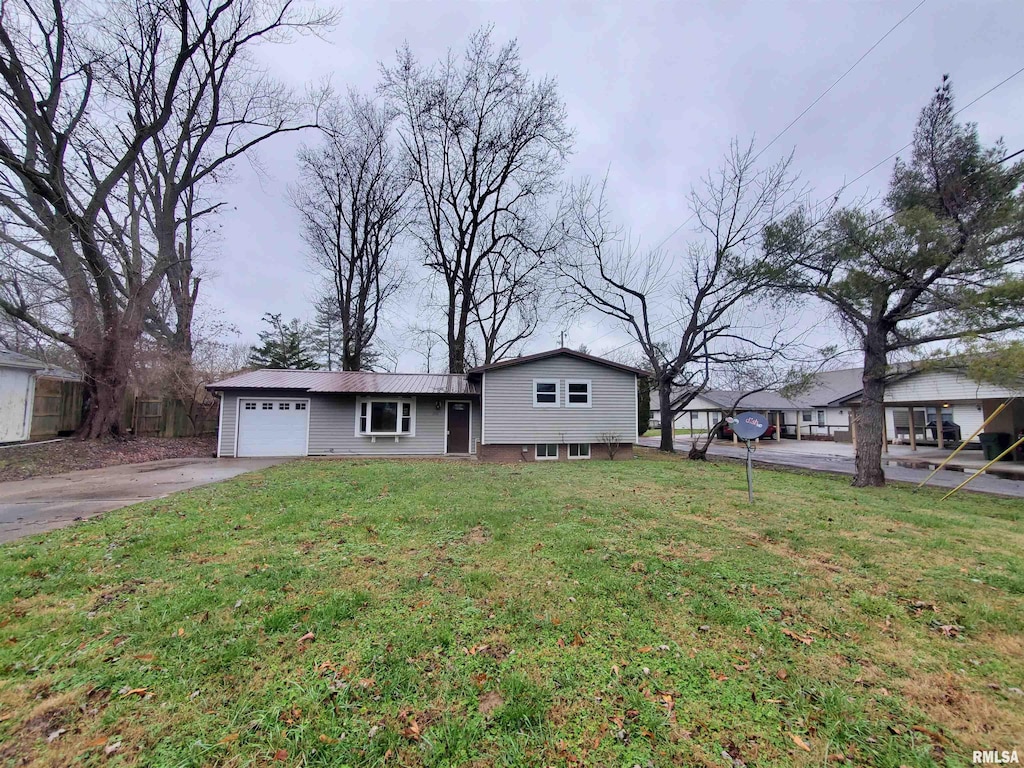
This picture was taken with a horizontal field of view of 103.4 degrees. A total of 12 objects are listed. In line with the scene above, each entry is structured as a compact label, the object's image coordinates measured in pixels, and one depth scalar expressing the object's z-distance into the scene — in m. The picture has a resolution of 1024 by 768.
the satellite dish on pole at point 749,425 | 7.23
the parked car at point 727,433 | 29.50
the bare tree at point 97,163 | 10.91
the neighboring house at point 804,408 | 28.25
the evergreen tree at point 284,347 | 28.84
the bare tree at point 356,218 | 21.97
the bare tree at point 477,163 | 19.61
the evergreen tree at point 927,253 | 7.46
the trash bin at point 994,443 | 15.54
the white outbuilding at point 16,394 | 12.61
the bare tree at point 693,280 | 15.50
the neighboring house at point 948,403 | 15.42
